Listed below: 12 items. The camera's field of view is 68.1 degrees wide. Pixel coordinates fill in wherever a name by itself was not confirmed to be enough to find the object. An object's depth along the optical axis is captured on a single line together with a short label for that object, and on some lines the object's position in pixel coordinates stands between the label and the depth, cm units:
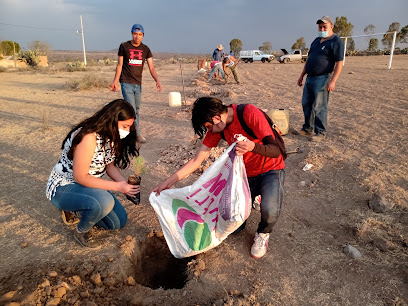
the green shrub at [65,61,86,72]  2076
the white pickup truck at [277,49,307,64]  2617
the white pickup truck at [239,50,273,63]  2841
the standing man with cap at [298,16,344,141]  436
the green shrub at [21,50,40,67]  2289
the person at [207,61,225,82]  1248
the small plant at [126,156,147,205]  221
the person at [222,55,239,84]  1188
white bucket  812
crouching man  211
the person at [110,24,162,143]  479
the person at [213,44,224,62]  1281
